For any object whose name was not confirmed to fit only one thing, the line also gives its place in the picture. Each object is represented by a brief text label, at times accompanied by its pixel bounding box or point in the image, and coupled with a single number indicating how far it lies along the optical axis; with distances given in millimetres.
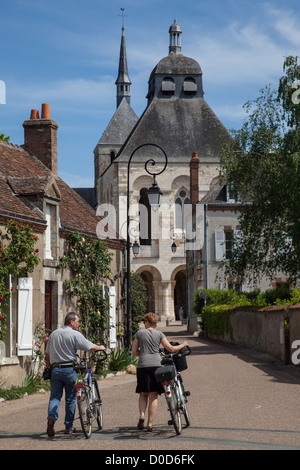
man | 9047
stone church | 62656
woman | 9102
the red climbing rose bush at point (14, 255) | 14430
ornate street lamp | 19500
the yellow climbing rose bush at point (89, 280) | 18078
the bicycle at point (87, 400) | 8555
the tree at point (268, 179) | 24122
